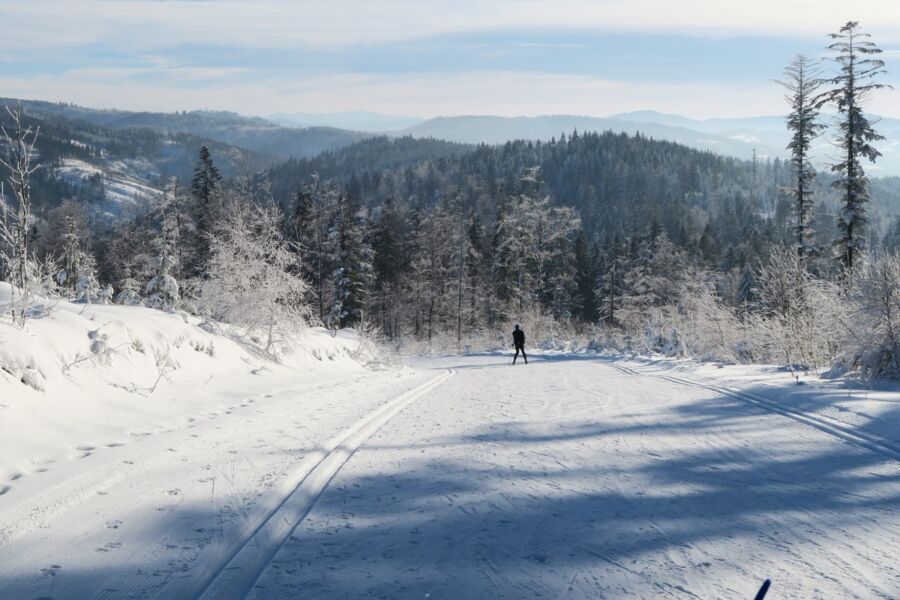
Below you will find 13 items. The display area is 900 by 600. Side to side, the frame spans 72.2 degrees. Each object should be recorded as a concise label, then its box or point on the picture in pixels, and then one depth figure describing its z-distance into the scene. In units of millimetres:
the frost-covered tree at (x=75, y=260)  22269
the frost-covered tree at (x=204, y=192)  39438
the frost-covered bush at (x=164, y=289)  26562
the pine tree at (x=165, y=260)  26925
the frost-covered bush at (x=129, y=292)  18381
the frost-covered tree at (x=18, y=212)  7836
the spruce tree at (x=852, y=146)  27109
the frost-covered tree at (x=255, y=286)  16203
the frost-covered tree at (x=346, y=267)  45219
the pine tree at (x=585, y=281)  76562
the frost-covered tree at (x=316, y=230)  46969
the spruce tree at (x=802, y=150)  30609
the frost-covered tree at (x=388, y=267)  58250
